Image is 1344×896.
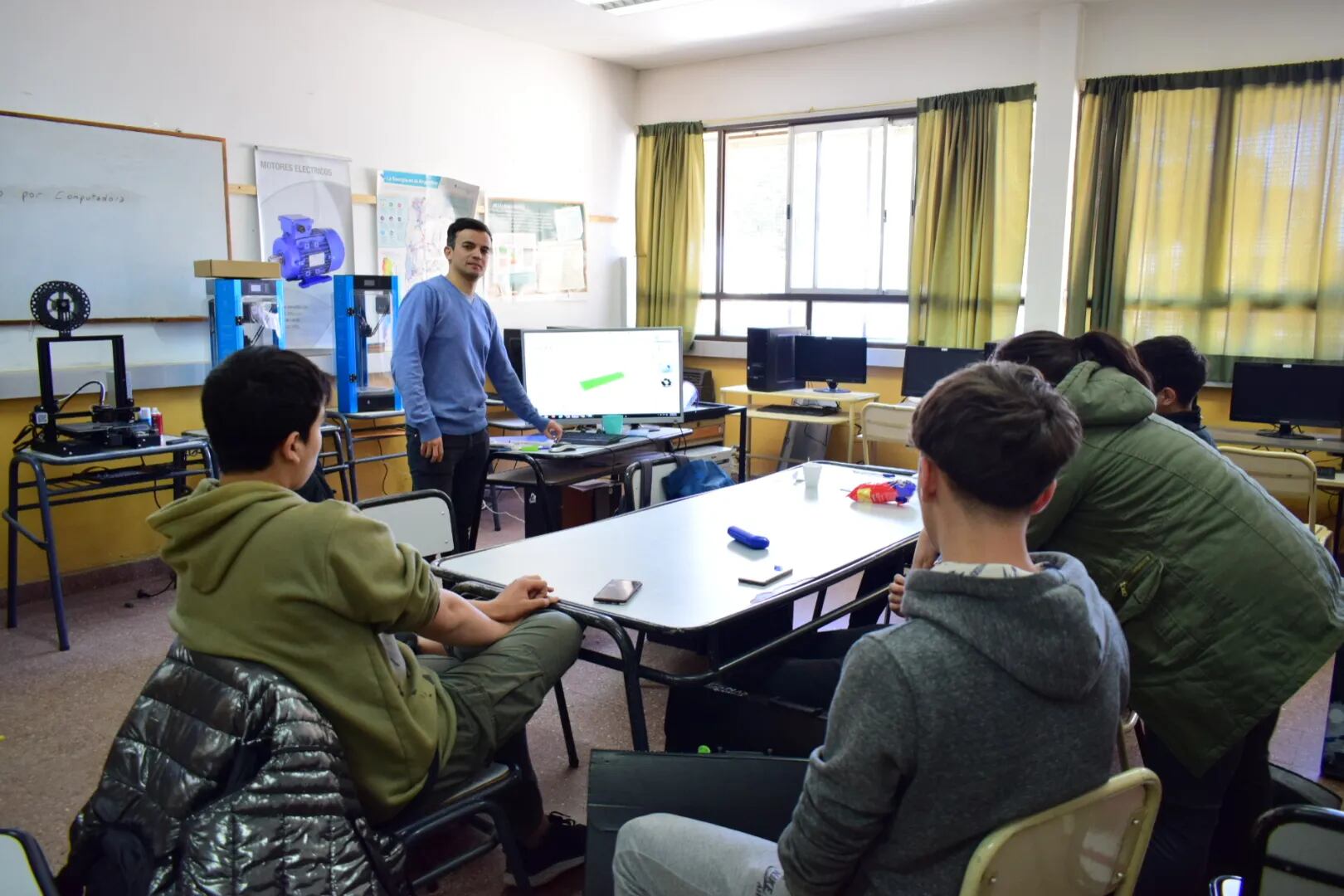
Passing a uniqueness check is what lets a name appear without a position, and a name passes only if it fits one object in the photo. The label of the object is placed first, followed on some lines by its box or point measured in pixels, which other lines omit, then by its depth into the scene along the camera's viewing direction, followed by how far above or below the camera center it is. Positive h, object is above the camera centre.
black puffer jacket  1.22 -0.64
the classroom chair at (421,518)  2.35 -0.49
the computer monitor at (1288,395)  4.66 -0.30
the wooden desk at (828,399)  5.75 -0.46
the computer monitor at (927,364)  5.63 -0.20
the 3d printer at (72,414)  3.56 -0.35
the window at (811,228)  6.26 +0.69
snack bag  2.99 -0.52
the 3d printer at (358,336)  4.83 -0.07
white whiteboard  3.94 +0.42
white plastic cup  3.16 -0.49
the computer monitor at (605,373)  4.32 -0.22
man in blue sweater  3.54 -0.17
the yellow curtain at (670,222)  6.84 +0.76
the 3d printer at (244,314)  4.27 +0.03
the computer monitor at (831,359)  6.01 -0.19
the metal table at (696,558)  1.91 -0.56
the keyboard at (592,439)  4.10 -0.49
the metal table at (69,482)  3.45 -0.63
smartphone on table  1.99 -0.56
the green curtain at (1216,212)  4.86 +0.65
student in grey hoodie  0.98 -0.37
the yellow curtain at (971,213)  5.62 +0.71
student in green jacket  1.57 -0.42
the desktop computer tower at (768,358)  5.98 -0.19
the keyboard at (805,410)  5.85 -0.50
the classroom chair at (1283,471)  3.29 -0.48
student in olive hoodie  1.36 -0.40
